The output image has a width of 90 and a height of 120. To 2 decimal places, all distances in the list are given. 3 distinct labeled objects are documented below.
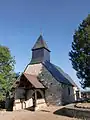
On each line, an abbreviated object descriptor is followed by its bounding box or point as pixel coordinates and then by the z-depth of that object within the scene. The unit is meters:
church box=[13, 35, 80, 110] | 13.73
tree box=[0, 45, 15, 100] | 12.88
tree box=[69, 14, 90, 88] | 12.73
